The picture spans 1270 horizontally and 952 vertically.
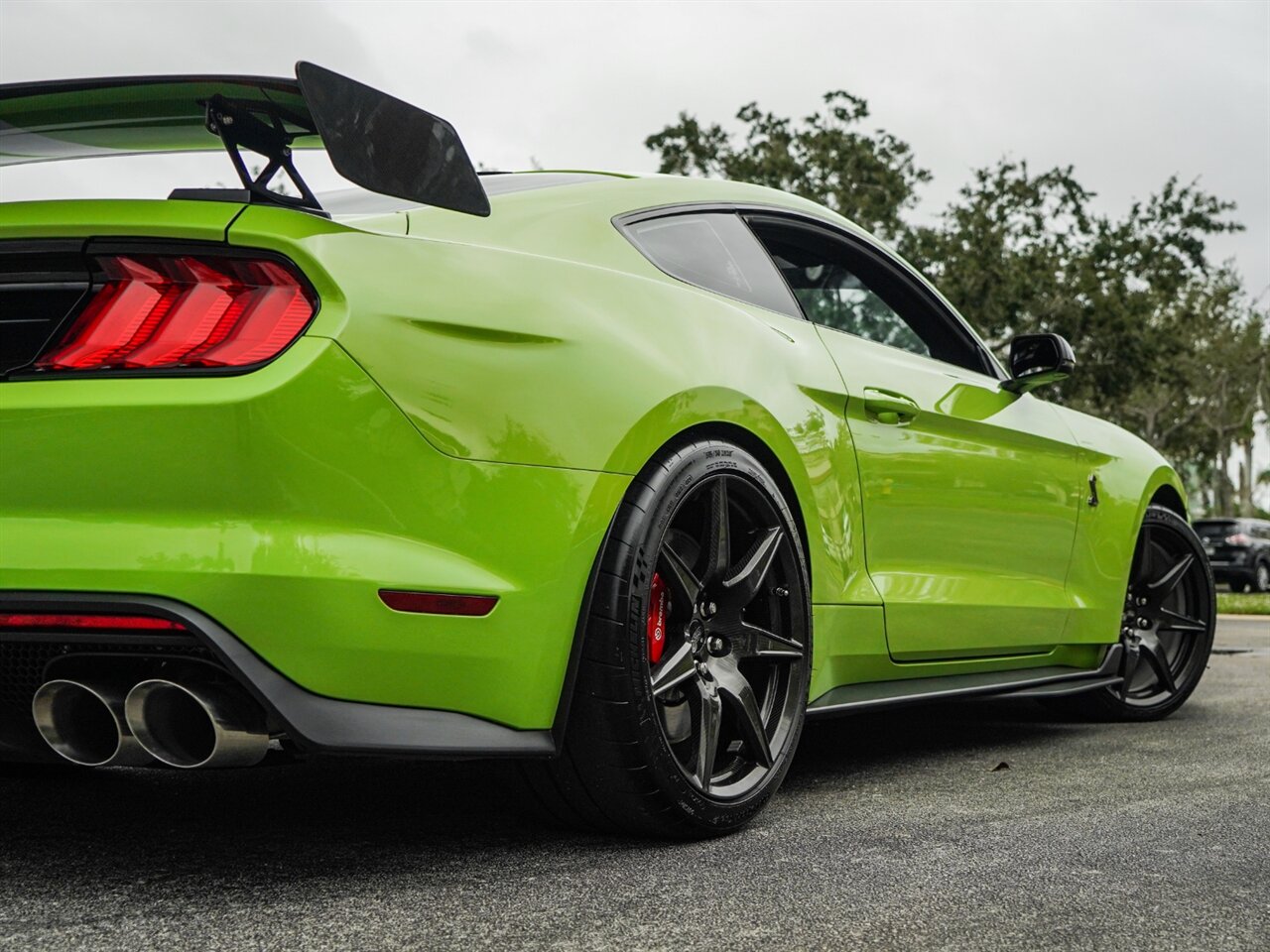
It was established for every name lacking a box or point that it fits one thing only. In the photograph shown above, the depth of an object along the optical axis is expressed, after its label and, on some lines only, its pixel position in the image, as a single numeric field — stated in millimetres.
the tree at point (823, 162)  27938
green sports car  2203
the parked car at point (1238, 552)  28594
